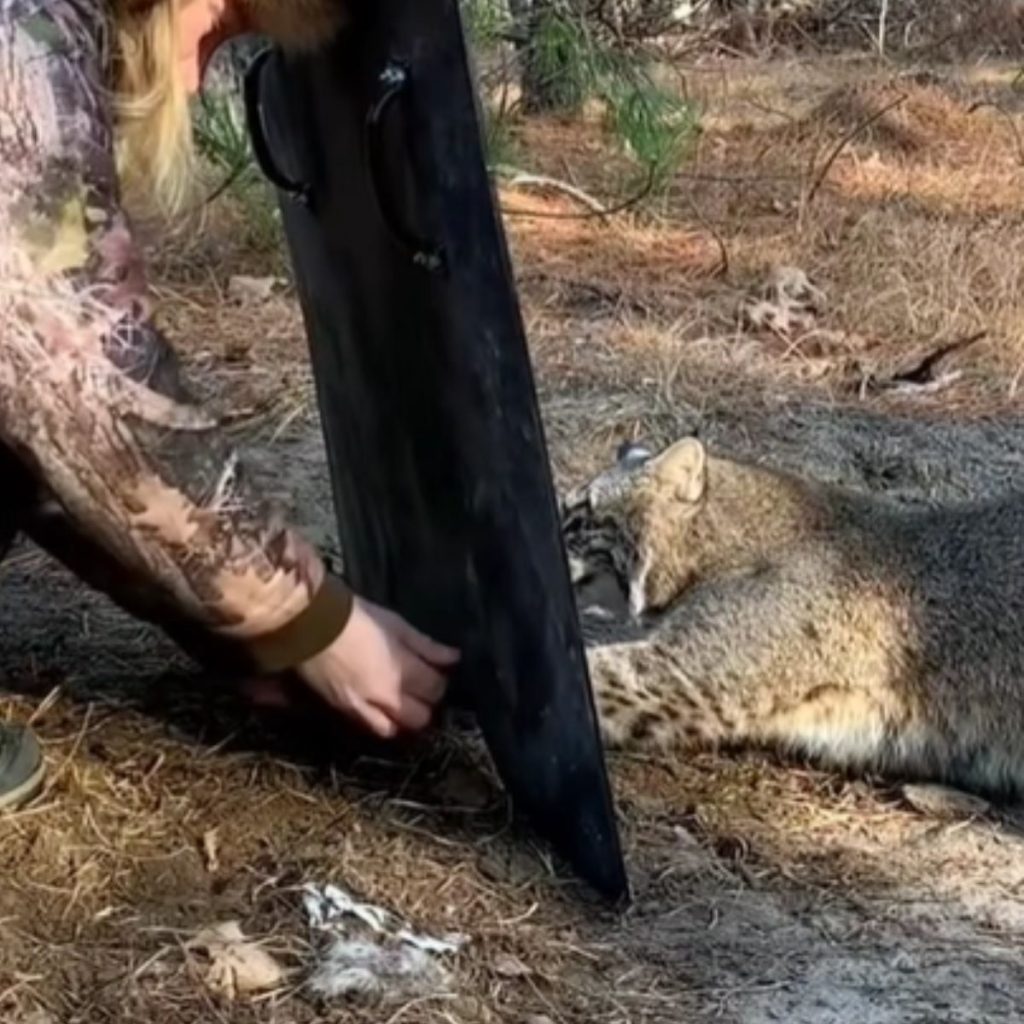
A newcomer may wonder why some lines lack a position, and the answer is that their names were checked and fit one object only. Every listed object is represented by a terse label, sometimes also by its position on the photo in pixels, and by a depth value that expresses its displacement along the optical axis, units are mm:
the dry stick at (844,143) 7824
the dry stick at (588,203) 7539
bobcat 4008
